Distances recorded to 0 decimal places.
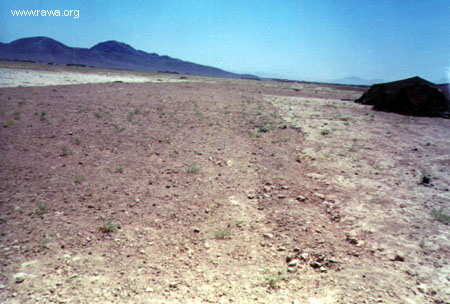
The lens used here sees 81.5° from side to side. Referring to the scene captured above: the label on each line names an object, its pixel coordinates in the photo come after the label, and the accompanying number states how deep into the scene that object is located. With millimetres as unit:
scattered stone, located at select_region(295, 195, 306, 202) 5257
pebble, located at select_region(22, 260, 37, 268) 3162
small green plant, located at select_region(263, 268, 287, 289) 3045
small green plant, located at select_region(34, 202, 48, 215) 4297
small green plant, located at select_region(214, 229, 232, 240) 3973
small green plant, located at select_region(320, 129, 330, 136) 11586
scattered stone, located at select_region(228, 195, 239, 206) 5071
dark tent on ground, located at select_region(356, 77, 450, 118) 19547
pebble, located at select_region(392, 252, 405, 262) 3516
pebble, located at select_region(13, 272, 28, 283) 2916
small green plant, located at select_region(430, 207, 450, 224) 4562
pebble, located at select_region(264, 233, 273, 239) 4030
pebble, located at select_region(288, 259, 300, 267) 3432
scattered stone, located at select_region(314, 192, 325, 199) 5427
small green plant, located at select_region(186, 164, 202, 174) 6559
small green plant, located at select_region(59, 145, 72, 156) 7184
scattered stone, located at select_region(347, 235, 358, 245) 3924
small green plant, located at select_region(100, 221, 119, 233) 3957
